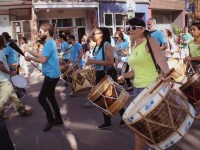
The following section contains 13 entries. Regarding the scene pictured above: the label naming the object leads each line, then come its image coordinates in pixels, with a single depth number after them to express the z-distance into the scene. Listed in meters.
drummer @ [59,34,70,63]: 9.21
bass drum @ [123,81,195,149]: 2.79
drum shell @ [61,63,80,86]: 7.66
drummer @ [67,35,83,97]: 8.55
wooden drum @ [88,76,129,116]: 4.55
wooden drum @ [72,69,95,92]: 7.20
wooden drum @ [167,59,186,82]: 8.48
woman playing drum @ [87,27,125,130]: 5.00
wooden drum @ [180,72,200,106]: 4.60
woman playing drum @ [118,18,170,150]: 3.46
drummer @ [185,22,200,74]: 5.46
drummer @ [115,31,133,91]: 8.34
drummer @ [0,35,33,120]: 5.77
